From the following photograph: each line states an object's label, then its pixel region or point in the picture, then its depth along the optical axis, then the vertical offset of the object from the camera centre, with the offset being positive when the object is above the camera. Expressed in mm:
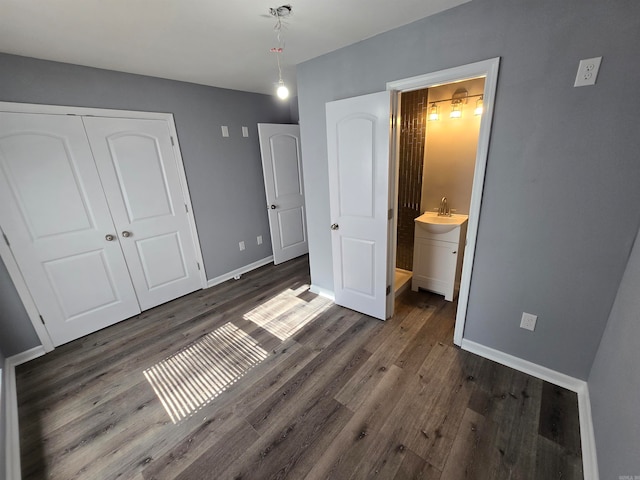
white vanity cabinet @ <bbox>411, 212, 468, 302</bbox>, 2535 -944
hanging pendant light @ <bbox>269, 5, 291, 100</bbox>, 1505 +882
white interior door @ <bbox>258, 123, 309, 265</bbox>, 3510 -291
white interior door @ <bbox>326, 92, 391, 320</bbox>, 1999 -290
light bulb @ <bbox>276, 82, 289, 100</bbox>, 1664 +466
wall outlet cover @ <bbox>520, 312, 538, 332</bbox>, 1714 -1090
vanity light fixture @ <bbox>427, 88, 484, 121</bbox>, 2471 +521
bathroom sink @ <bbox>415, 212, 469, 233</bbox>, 2496 -621
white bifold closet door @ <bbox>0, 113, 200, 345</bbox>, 2051 -345
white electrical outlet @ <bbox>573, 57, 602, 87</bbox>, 1258 +374
